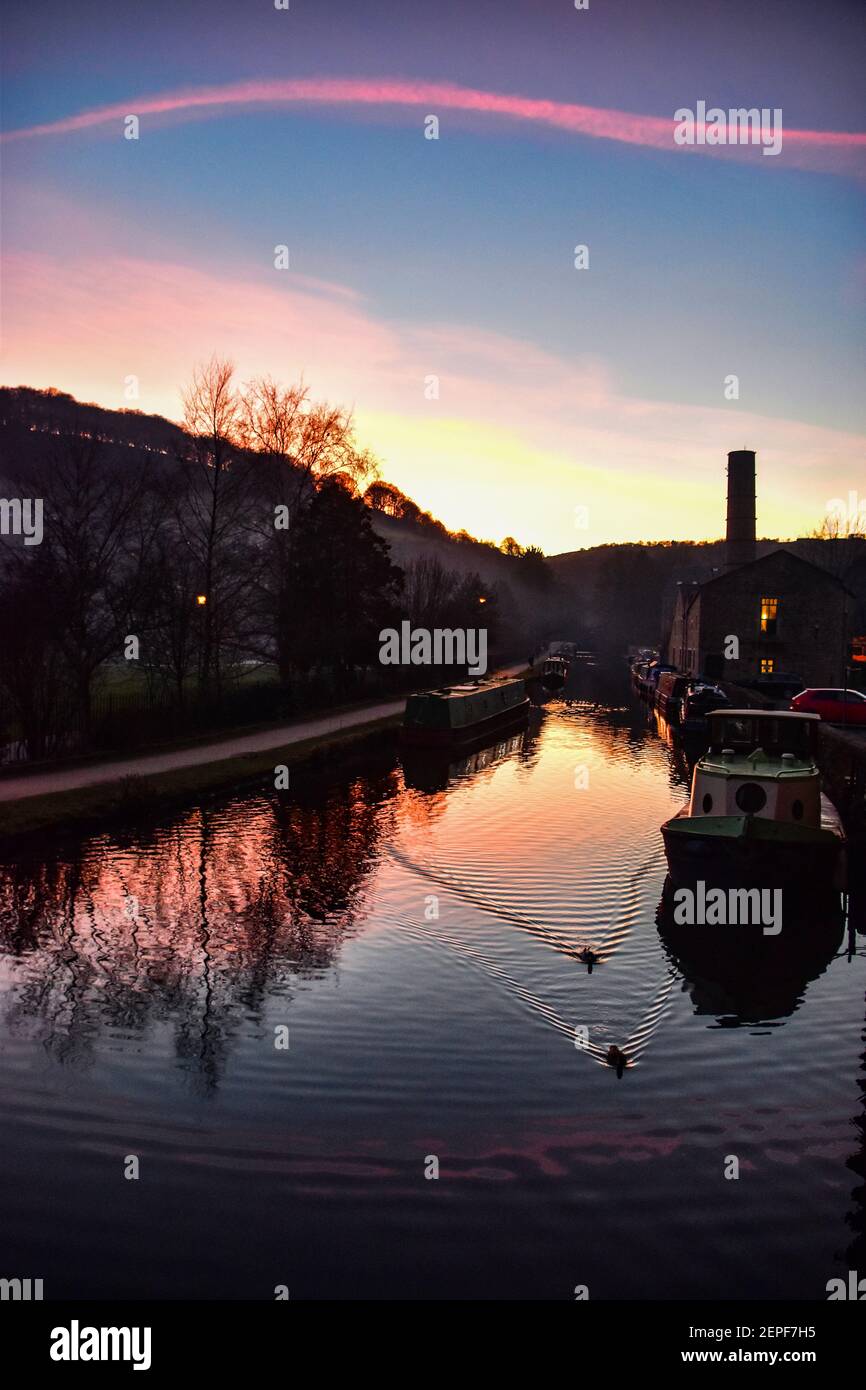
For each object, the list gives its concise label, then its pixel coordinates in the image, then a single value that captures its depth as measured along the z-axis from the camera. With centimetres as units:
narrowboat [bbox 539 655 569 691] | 7606
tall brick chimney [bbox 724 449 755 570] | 8312
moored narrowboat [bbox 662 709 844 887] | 1781
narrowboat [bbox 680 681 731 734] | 4112
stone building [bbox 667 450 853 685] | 6400
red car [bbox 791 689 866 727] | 3906
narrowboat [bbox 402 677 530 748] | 3712
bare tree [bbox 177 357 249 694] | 3981
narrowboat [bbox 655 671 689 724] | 5016
